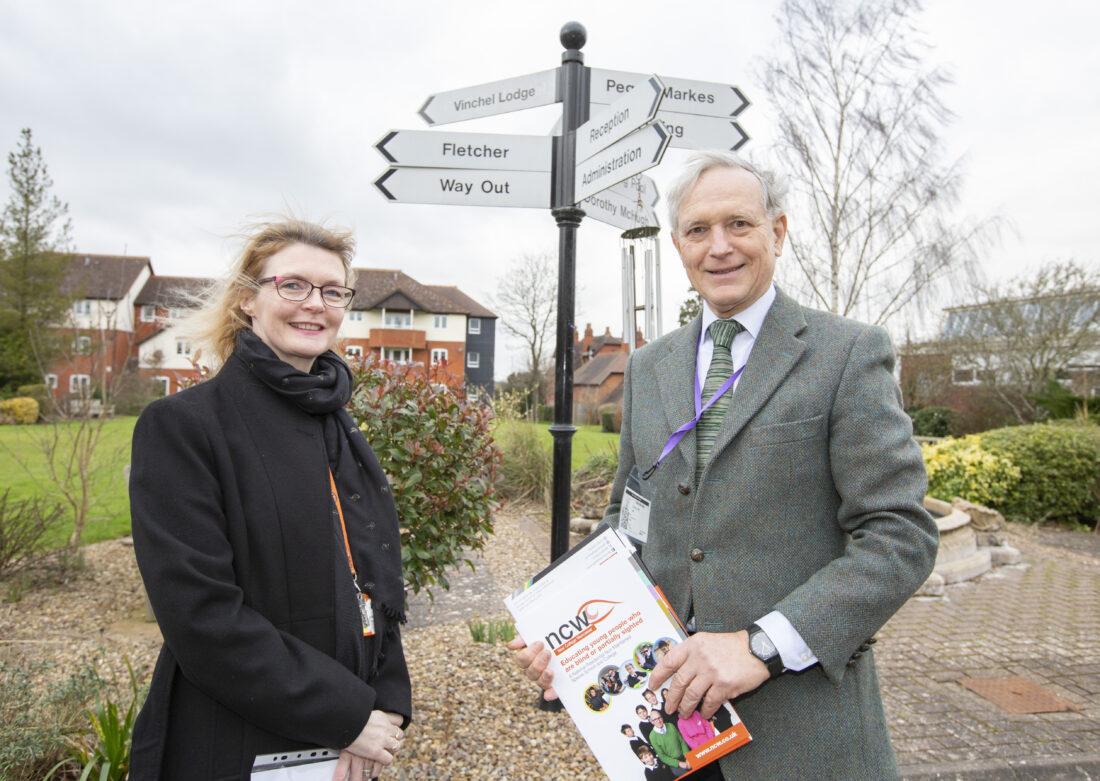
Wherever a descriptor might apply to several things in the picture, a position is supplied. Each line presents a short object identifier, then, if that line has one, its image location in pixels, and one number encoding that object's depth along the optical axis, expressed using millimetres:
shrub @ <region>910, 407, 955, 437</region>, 21188
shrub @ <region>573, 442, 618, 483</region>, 9734
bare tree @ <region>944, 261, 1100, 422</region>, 17781
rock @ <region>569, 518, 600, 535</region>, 8258
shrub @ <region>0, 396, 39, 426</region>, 24250
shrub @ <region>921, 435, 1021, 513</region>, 9898
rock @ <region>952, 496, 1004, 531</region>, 8586
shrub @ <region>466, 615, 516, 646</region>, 4469
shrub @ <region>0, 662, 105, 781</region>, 2498
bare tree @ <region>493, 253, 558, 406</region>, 40594
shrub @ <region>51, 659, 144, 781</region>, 2502
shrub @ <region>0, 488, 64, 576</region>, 5520
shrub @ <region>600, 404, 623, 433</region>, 30808
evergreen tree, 31406
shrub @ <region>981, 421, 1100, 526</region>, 10117
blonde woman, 1434
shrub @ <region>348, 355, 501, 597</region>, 3756
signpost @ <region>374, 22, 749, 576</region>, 3287
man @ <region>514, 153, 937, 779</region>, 1382
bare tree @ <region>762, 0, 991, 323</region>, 14133
